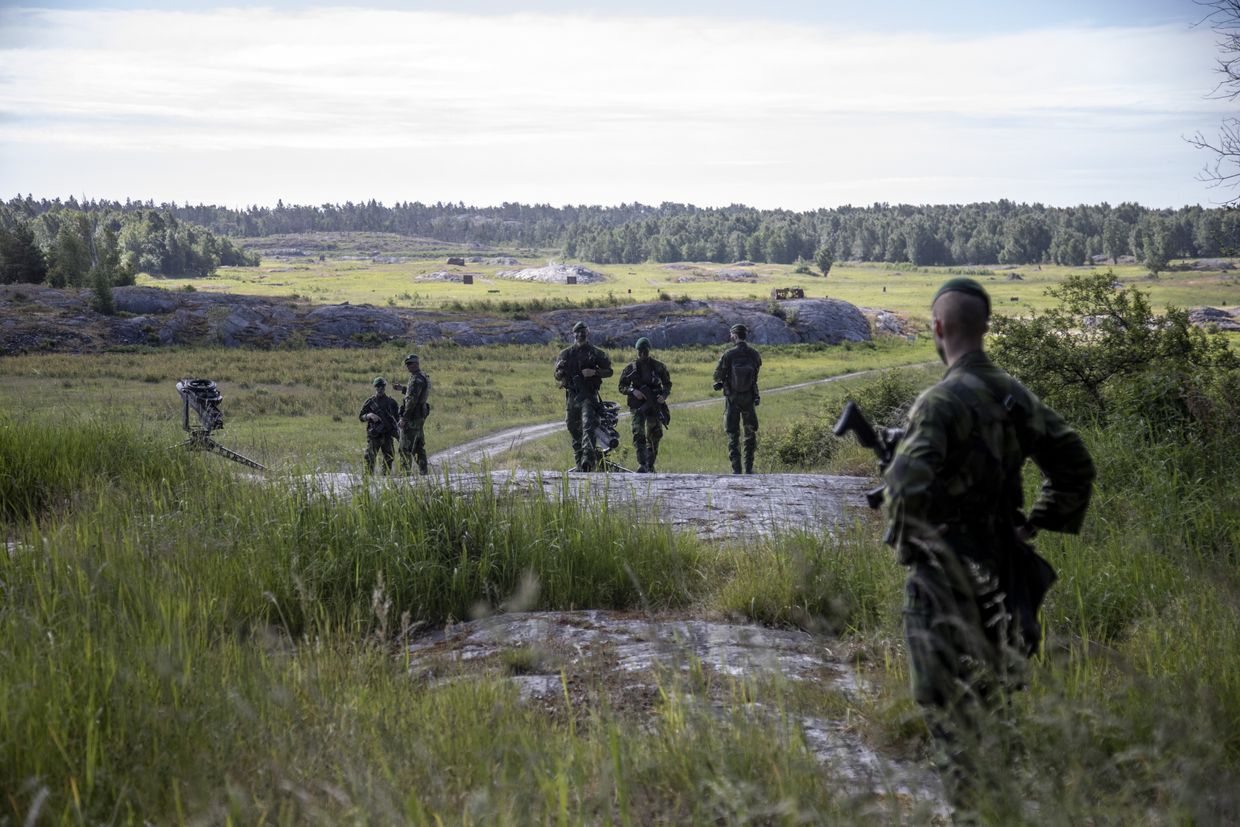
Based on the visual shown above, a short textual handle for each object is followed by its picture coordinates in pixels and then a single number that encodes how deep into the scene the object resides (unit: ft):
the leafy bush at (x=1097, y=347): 36.50
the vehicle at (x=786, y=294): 251.99
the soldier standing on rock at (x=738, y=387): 50.80
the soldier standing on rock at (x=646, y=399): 49.29
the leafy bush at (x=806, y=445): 57.26
